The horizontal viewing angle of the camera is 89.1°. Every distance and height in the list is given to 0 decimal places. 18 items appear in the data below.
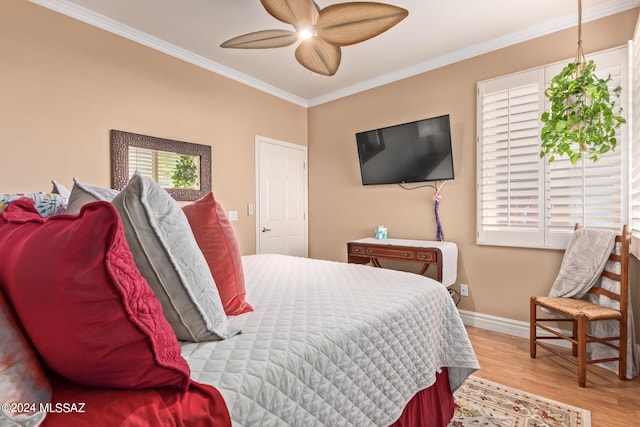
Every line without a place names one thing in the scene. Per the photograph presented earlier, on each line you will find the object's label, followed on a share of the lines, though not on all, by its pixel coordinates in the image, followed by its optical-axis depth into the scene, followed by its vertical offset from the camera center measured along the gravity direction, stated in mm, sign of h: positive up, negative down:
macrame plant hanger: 2270 +1065
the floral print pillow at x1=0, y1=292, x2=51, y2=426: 519 -292
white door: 4051 +140
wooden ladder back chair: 2113 -709
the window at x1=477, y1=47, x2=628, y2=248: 2521 +266
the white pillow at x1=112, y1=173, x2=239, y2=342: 855 -144
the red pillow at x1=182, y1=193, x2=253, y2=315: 1196 -148
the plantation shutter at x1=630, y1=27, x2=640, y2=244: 2204 +461
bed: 604 -402
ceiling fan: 1996 +1220
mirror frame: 2783 +524
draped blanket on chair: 2279 -539
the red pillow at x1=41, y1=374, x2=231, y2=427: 605 -399
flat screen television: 3326 +612
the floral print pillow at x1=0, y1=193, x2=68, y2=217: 1276 +27
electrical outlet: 3266 -831
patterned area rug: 1754 -1162
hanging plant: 2184 +643
